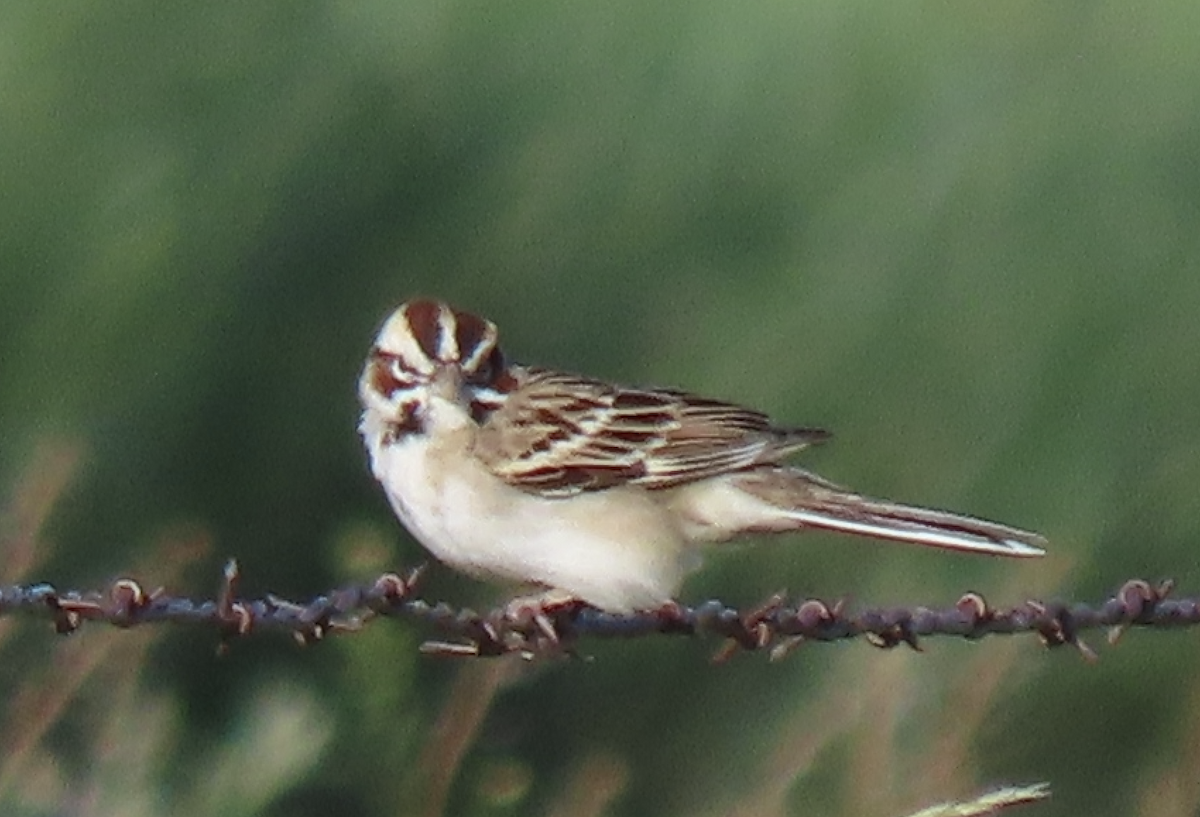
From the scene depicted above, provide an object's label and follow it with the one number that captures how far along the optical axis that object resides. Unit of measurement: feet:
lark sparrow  24.80
